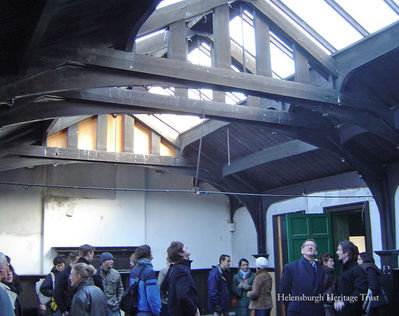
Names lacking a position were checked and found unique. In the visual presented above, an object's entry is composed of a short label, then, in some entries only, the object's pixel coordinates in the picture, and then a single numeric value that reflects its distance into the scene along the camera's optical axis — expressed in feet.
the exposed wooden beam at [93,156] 35.99
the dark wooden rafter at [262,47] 24.31
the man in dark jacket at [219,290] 24.24
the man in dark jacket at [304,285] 17.29
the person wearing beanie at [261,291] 23.24
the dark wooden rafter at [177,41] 21.63
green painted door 34.88
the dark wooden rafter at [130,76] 18.84
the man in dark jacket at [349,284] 17.46
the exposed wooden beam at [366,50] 23.21
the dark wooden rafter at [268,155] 34.46
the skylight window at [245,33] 31.24
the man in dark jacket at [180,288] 15.97
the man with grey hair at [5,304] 9.67
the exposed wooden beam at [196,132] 36.94
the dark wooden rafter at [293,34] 25.55
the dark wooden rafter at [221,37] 23.08
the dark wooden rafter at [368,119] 25.84
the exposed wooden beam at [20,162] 35.09
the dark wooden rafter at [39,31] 14.67
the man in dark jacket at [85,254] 20.10
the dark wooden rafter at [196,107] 23.77
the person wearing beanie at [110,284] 22.07
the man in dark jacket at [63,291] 19.21
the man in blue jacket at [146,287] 17.47
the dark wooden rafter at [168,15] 22.47
